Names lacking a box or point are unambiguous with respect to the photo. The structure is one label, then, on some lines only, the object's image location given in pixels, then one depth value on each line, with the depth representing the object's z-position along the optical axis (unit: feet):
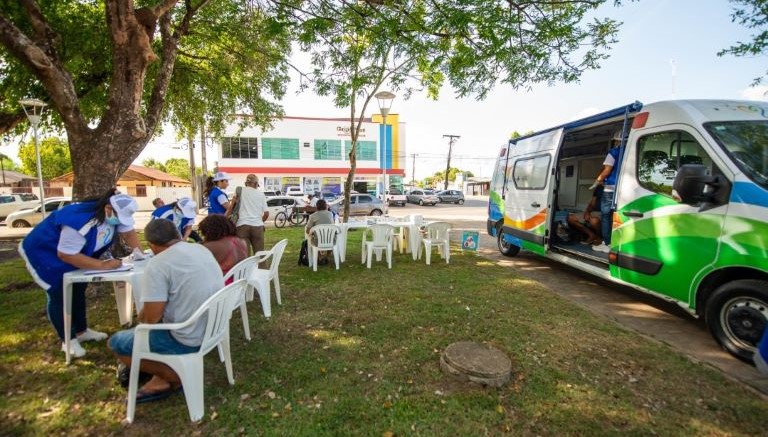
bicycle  50.33
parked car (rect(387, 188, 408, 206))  96.84
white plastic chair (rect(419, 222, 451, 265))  23.44
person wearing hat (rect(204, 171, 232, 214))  18.01
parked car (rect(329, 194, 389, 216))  64.08
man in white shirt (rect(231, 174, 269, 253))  17.52
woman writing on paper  9.50
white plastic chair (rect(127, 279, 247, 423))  7.21
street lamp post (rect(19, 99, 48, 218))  23.16
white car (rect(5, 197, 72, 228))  44.78
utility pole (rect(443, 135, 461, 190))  147.64
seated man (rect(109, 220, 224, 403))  7.30
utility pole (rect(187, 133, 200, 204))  67.43
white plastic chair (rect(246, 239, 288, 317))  13.06
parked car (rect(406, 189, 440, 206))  100.58
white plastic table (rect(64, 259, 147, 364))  9.59
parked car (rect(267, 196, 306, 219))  52.80
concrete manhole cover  8.98
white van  9.98
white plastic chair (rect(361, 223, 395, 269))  21.88
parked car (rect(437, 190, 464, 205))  109.29
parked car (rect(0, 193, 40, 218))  53.01
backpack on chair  22.50
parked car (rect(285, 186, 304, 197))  87.78
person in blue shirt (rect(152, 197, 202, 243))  17.56
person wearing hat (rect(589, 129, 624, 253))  16.24
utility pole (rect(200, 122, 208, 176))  68.97
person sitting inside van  19.79
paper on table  9.84
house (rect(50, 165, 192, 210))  95.25
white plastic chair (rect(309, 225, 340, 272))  20.88
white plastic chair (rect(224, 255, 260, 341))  11.24
